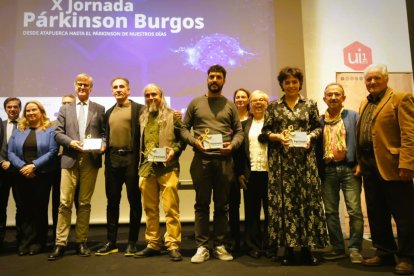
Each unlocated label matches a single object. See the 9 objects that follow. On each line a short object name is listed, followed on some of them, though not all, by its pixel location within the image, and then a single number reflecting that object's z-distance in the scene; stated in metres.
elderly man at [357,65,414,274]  2.34
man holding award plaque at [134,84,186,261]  2.74
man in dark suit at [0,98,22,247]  3.13
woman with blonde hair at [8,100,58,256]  3.00
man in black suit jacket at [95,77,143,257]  2.90
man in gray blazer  2.84
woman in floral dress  2.44
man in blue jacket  2.73
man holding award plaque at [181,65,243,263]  2.67
